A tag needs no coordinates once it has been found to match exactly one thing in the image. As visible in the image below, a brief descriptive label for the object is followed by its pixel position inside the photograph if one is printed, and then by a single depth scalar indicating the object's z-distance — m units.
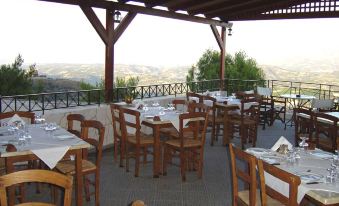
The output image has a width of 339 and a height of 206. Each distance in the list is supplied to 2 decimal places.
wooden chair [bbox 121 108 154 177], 5.28
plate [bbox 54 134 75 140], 3.97
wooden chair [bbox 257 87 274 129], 9.40
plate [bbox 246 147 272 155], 3.64
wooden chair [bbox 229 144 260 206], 2.90
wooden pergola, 7.29
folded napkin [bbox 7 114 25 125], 4.50
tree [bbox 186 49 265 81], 13.10
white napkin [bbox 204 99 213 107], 8.22
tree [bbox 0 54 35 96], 9.16
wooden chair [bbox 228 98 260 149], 7.22
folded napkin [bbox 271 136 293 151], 3.78
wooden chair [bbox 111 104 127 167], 5.51
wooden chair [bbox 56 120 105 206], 4.03
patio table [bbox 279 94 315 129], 9.42
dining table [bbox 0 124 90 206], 3.52
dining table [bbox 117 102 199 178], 5.31
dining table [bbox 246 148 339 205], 2.68
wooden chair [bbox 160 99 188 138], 5.88
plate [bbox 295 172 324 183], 2.89
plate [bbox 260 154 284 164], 3.37
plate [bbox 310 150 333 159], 3.67
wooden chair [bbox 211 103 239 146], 7.30
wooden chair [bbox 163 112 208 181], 5.11
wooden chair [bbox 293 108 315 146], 5.61
